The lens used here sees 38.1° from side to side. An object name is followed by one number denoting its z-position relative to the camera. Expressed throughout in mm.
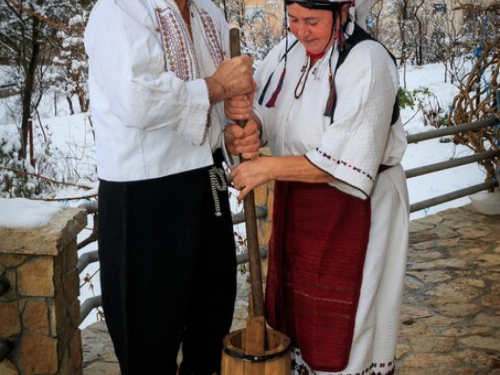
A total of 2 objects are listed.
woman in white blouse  1913
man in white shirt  1831
